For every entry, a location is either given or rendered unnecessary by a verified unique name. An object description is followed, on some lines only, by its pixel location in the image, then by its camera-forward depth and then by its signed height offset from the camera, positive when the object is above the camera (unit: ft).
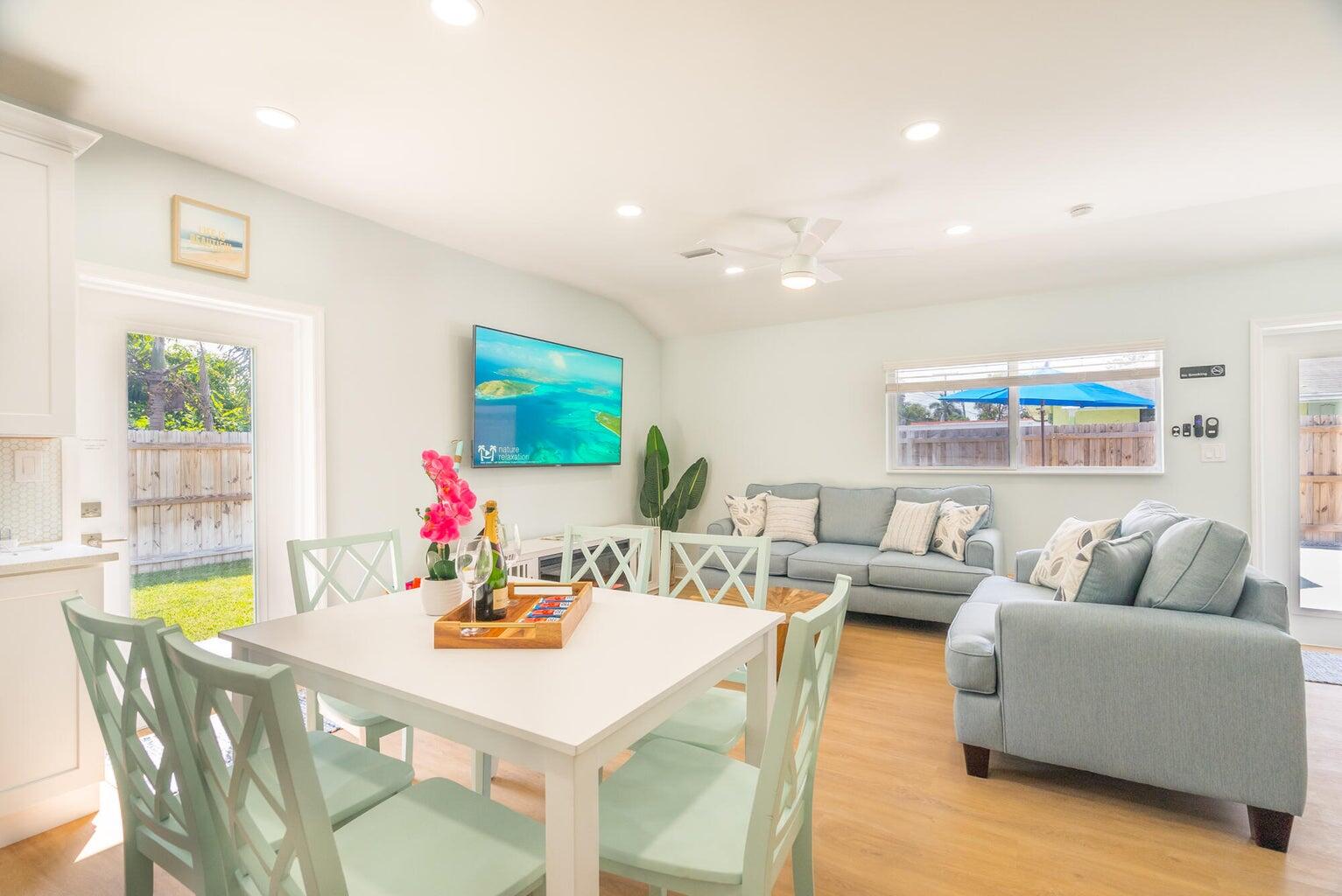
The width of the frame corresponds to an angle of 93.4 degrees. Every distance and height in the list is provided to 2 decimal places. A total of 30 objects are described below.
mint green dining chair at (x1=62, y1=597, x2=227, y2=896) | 3.55 -1.94
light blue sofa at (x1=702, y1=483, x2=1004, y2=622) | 13.29 -2.48
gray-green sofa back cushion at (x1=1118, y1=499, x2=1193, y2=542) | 8.41 -1.01
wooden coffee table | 11.03 -2.75
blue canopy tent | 14.35 +1.25
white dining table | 3.39 -1.52
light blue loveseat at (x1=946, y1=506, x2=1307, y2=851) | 6.22 -2.66
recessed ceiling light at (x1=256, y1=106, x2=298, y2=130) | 7.63 +4.12
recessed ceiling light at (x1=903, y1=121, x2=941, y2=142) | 8.03 +4.12
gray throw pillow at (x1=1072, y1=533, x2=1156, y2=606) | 7.25 -1.46
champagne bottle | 5.37 -1.14
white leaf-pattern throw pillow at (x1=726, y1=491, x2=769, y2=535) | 16.81 -1.70
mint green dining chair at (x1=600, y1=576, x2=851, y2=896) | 3.60 -2.48
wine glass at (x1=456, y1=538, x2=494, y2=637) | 5.13 -0.92
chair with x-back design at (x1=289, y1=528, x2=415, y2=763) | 6.07 -1.54
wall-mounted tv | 13.46 +1.16
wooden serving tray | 4.89 -1.42
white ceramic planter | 5.84 -1.33
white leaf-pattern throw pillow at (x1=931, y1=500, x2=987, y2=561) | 13.94 -1.77
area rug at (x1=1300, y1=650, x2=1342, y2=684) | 10.76 -3.91
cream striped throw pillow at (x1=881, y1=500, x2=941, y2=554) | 14.55 -1.83
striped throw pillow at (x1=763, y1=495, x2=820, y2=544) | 16.30 -1.81
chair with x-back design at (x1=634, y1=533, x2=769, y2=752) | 5.69 -2.49
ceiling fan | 10.28 +3.38
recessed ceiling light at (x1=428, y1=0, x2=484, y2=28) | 5.84 +4.14
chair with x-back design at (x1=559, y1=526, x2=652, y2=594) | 7.75 -1.23
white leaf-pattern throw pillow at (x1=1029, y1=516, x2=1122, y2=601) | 9.92 -1.61
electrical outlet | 7.37 -0.13
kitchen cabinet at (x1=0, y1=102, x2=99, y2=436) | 6.78 +2.02
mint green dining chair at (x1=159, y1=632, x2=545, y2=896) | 2.88 -2.21
